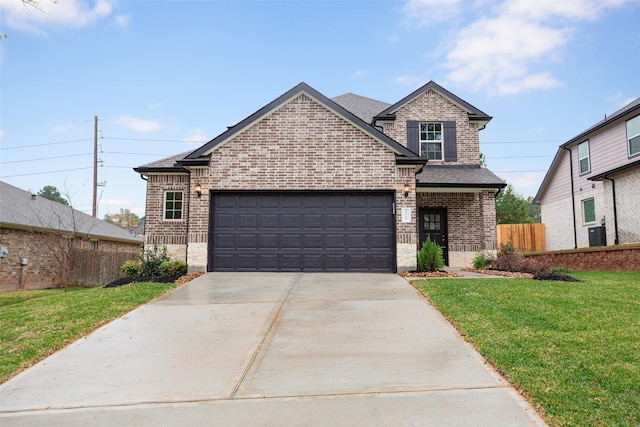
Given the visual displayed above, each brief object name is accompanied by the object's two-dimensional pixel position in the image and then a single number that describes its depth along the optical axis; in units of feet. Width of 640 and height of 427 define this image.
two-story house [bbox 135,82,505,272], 38.78
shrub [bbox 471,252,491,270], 43.34
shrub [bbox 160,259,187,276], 37.55
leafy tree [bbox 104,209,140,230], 175.63
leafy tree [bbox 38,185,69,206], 221.66
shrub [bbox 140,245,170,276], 38.37
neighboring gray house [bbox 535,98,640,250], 53.83
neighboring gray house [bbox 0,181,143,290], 56.95
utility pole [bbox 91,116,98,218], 92.17
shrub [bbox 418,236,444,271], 37.37
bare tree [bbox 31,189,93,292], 56.39
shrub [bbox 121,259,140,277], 38.52
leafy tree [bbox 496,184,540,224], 117.91
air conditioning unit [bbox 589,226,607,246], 57.26
